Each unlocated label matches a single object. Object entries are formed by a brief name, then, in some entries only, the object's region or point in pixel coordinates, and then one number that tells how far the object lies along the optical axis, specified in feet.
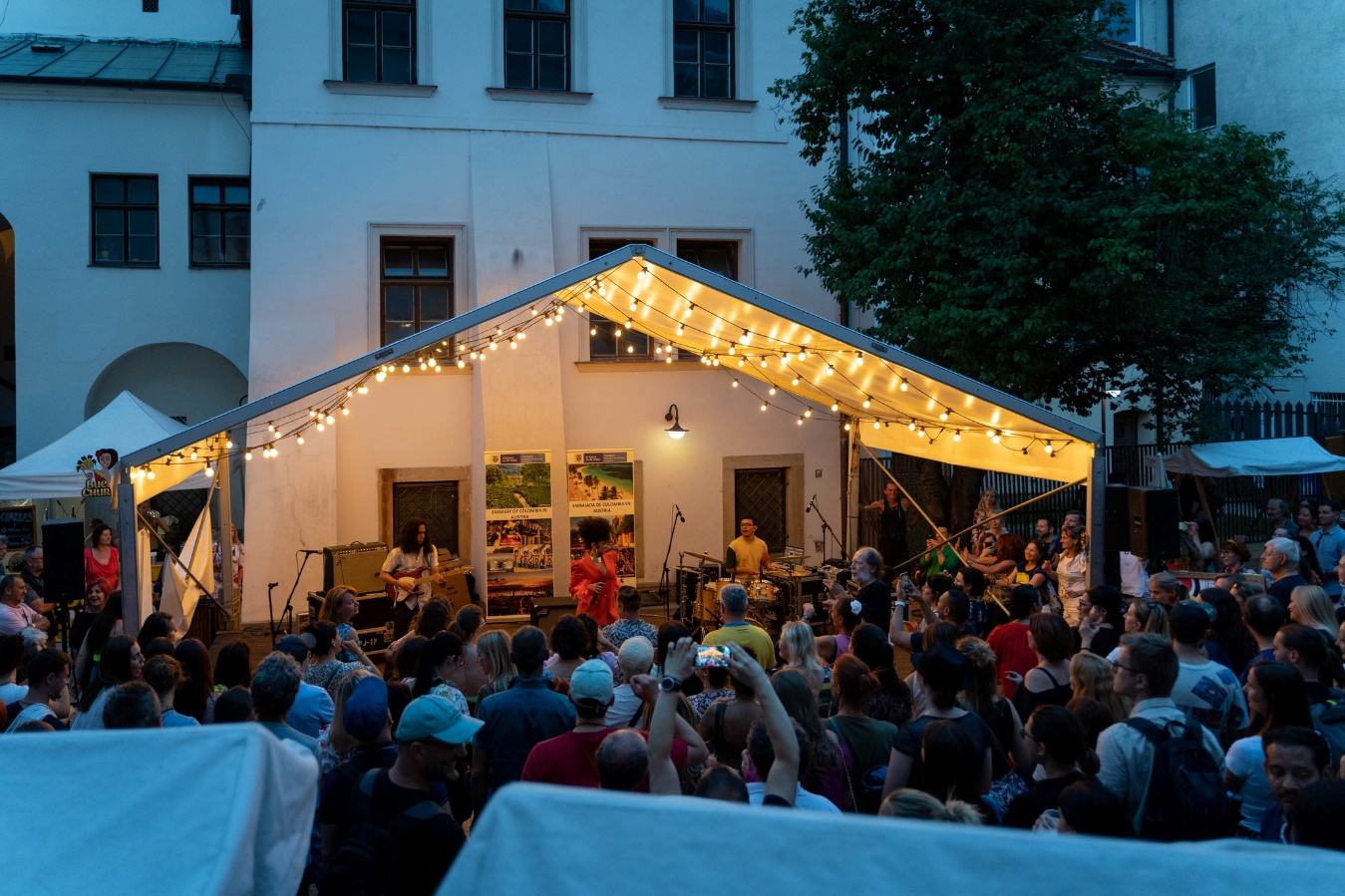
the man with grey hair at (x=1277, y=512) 37.76
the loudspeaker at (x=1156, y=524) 26.55
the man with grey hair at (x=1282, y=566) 24.21
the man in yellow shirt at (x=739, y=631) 20.18
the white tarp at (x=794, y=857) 4.77
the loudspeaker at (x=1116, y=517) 27.22
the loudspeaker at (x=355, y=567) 40.88
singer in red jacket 33.58
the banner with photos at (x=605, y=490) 45.52
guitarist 37.99
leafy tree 39.24
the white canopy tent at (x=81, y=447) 38.65
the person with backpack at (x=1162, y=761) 12.05
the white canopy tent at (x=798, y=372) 27.78
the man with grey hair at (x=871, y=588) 26.58
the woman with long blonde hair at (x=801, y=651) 17.43
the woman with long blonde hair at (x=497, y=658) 18.15
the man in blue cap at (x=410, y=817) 8.82
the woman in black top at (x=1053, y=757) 11.82
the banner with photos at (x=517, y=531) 43.68
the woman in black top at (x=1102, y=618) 21.71
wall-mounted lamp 49.60
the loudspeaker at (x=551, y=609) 40.96
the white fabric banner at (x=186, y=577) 30.66
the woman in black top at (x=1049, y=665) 17.29
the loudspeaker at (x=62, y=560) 25.73
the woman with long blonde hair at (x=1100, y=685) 15.31
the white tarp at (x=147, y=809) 5.96
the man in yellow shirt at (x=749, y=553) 40.88
